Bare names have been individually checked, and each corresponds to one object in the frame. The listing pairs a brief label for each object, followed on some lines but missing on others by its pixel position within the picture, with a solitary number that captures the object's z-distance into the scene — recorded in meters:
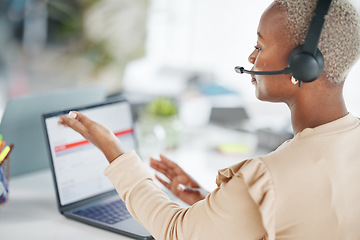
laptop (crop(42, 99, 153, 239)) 1.59
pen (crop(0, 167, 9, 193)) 1.63
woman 1.28
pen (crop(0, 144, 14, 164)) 1.64
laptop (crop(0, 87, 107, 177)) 1.78
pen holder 1.63
